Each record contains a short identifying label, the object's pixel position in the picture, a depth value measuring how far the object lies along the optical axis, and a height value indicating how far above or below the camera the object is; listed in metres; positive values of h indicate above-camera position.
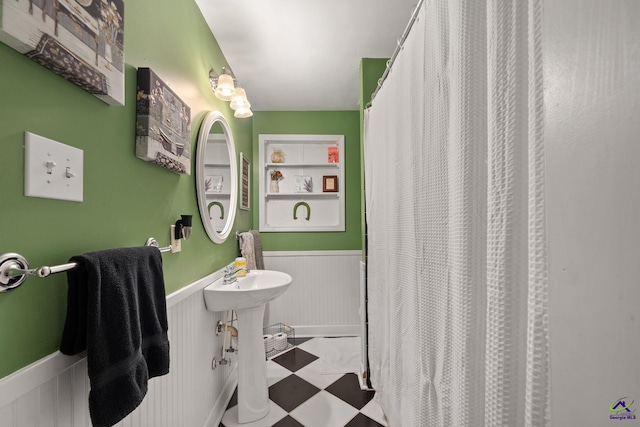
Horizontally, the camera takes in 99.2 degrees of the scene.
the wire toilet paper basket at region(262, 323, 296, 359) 2.49 -1.19
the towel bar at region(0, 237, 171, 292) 0.52 -0.11
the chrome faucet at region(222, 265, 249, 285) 1.76 -0.40
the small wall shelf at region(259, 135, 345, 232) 2.95 +0.35
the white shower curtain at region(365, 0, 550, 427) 0.41 +0.00
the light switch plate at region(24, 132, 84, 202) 0.57 +0.10
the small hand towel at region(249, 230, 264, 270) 2.51 -0.33
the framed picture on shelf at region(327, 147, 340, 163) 2.99 +0.66
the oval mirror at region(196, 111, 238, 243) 1.51 +0.25
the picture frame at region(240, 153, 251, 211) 2.37 +0.29
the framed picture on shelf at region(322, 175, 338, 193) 2.96 +0.33
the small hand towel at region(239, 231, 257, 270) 2.28 -0.29
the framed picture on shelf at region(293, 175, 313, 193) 2.98 +0.34
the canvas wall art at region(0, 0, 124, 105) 0.52 +0.40
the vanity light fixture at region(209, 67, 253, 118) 1.59 +0.76
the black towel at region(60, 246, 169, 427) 0.63 -0.28
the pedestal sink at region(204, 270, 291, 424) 1.62 -0.88
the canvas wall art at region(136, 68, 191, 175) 0.95 +0.35
